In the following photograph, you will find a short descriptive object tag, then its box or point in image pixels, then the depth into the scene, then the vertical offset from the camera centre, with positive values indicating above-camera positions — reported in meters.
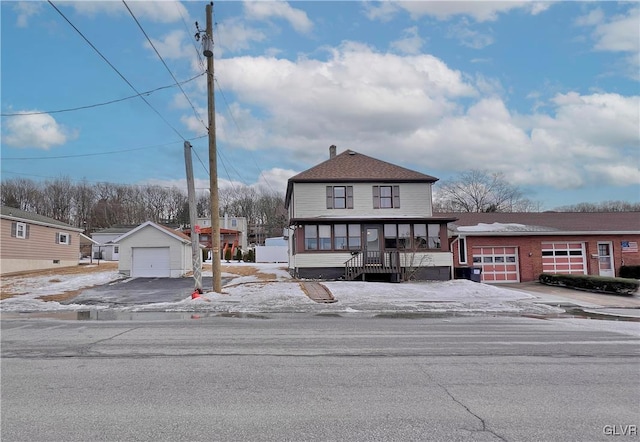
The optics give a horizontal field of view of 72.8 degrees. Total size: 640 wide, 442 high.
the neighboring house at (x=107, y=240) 53.41 +2.52
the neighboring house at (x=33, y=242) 28.81 +1.45
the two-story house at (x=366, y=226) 26.06 +1.62
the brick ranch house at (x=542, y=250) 27.17 -0.14
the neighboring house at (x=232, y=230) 67.19 +4.51
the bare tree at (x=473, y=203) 55.25 +6.06
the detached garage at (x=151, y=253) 28.30 +0.39
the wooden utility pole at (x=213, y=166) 17.23 +3.63
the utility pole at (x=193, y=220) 17.47 +1.50
